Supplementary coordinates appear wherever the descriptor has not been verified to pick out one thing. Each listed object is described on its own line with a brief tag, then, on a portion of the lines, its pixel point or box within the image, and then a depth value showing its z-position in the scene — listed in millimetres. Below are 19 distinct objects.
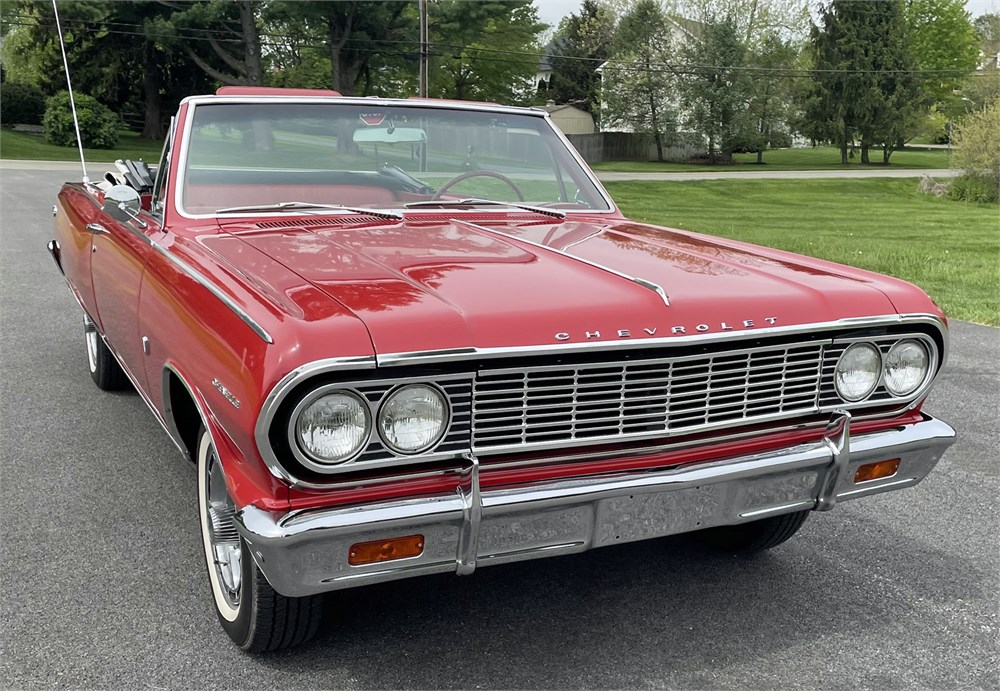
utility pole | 24903
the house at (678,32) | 40594
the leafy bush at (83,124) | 35875
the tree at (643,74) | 41125
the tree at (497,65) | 42875
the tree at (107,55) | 35469
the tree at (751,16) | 40125
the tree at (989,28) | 53000
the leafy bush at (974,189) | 23062
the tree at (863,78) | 42812
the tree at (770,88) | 39500
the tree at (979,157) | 23031
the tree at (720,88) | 38594
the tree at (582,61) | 56597
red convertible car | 2225
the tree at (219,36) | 34000
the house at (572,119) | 53281
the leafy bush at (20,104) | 39781
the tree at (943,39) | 54562
